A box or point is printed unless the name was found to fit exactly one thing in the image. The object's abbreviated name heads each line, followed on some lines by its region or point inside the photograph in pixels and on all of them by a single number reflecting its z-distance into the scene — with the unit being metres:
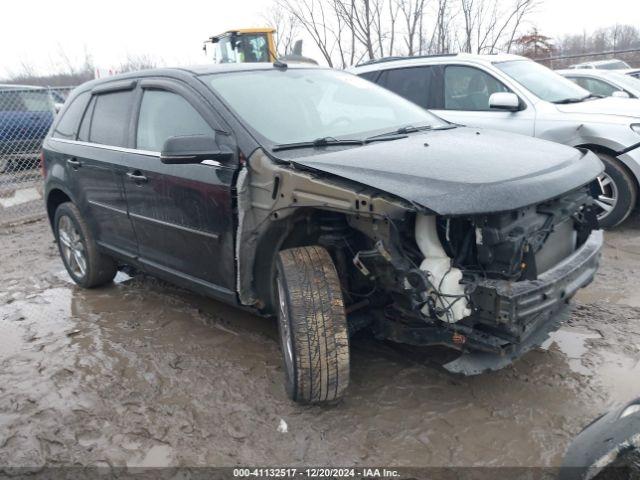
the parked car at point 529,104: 5.29
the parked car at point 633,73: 14.43
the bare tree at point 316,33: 21.22
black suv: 2.39
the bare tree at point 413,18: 18.98
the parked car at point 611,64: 19.47
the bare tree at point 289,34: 23.36
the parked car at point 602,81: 9.39
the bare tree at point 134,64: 29.78
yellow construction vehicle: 15.05
